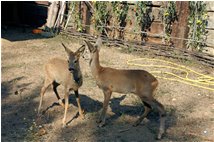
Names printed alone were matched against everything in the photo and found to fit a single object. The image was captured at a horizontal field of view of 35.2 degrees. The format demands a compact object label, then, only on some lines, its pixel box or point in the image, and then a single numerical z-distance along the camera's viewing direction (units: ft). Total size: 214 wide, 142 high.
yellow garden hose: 29.60
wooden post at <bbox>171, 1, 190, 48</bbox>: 39.11
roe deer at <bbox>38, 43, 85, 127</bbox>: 19.17
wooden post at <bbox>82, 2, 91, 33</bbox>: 48.19
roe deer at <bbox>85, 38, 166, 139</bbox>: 19.26
